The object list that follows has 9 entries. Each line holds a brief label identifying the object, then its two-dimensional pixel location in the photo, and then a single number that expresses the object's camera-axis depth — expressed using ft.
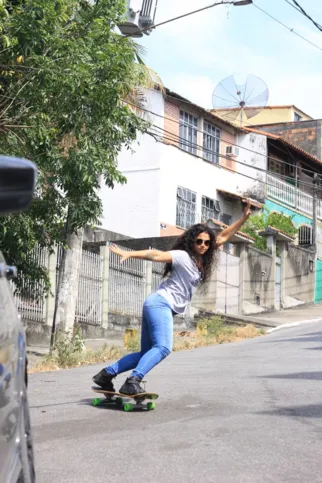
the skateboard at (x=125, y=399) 27.17
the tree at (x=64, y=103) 42.50
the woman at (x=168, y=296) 27.55
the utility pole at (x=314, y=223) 148.36
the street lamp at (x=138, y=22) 60.49
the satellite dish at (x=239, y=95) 141.79
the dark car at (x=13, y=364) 8.38
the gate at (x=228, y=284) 107.86
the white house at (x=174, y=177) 118.73
